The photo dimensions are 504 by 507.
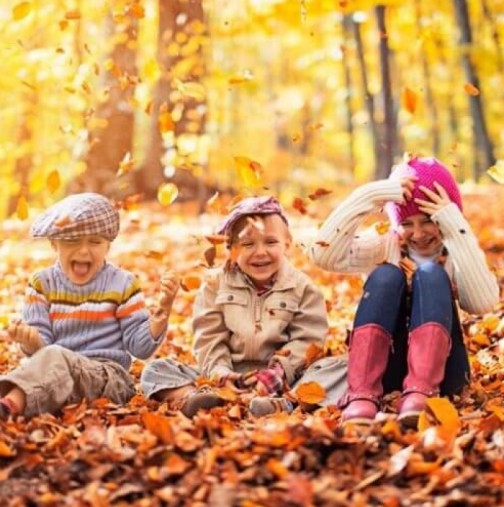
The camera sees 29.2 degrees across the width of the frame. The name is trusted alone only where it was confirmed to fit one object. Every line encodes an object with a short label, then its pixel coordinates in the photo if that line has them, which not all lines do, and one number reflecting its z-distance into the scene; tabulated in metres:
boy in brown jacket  4.47
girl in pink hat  3.90
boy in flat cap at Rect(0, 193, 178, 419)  4.30
